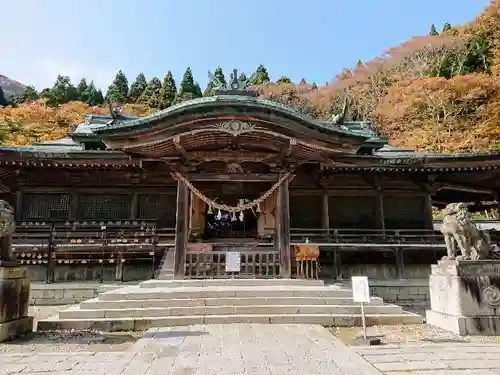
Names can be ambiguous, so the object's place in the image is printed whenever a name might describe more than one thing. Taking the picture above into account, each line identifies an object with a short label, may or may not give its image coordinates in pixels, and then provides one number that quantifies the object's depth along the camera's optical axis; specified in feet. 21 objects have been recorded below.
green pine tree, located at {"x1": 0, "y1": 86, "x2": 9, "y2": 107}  197.68
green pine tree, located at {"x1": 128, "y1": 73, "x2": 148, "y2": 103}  206.86
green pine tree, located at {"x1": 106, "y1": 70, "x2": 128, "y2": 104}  202.78
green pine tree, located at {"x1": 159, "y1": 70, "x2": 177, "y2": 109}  191.83
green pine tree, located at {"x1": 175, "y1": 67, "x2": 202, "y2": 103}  218.79
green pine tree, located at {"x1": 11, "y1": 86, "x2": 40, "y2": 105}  186.50
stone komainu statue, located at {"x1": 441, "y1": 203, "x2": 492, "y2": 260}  22.90
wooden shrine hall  32.91
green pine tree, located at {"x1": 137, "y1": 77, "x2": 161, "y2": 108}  191.11
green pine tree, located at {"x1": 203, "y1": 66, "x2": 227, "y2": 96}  257.36
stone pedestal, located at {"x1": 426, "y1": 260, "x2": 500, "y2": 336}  21.31
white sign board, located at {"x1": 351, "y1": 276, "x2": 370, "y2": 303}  20.74
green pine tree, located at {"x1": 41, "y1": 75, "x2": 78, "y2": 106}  176.35
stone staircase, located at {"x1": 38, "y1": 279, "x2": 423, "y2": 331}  24.26
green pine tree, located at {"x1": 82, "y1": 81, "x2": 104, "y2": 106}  197.38
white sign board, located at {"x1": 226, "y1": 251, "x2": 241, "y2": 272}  32.71
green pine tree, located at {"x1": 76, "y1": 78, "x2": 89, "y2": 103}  194.80
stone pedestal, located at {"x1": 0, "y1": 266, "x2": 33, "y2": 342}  20.10
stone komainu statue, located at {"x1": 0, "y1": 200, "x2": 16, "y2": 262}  21.04
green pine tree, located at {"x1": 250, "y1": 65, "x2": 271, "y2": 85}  221.46
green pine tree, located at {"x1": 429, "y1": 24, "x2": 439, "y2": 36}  162.04
